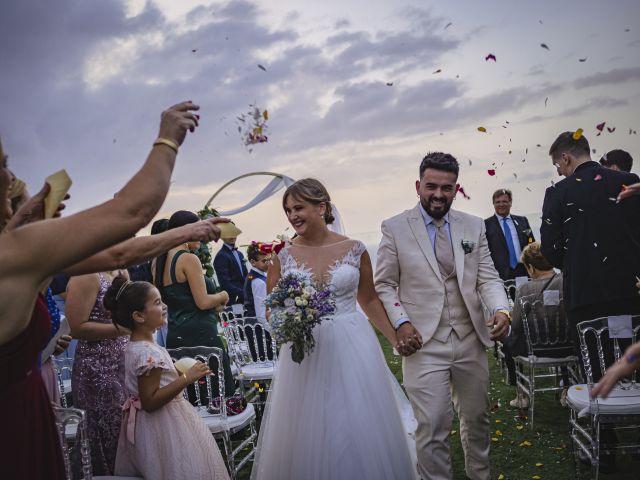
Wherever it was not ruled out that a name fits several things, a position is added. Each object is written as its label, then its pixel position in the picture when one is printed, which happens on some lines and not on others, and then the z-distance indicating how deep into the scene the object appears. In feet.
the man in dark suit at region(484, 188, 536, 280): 28.22
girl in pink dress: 10.68
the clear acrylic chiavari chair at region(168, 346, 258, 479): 15.01
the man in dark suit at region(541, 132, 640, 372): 15.34
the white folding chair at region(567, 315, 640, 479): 13.79
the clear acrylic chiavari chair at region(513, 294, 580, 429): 19.02
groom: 13.07
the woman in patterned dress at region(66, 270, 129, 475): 12.85
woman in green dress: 16.57
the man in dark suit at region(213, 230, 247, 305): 29.01
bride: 11.83
